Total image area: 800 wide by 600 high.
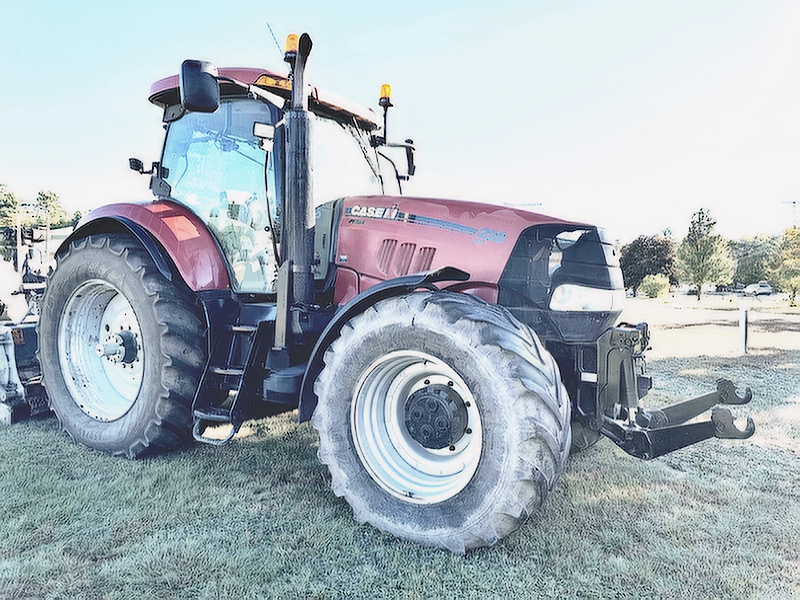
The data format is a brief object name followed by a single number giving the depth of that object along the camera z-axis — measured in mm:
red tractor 2637
